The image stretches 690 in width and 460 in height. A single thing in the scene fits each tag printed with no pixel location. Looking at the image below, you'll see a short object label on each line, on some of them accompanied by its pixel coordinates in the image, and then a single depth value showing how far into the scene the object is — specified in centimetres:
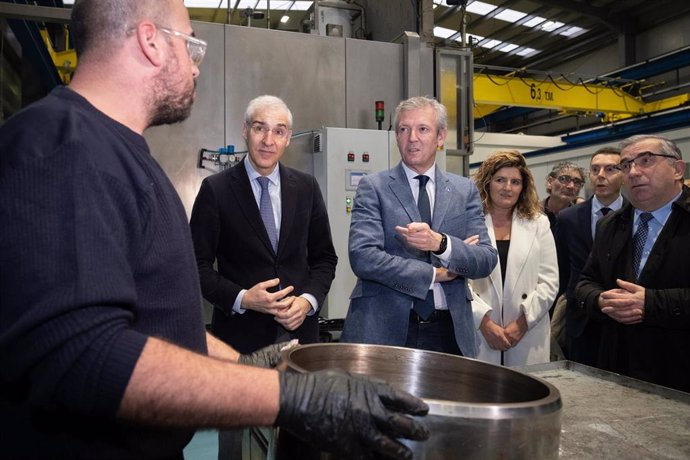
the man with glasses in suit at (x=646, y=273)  185
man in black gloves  63
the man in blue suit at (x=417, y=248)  170
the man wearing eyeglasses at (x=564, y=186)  357
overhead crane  654
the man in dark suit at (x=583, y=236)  240
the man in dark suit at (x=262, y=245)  185
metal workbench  93
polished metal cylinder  73
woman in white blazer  220
